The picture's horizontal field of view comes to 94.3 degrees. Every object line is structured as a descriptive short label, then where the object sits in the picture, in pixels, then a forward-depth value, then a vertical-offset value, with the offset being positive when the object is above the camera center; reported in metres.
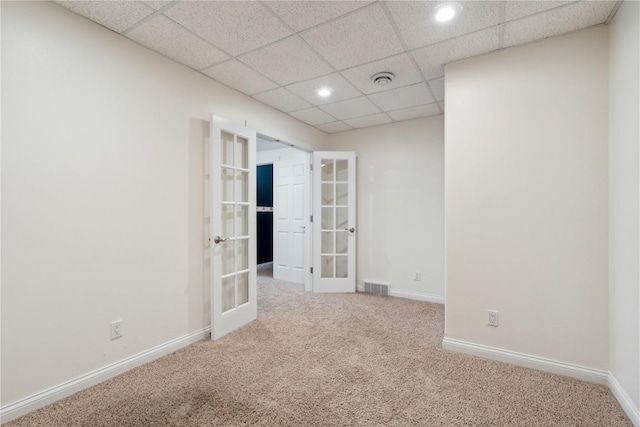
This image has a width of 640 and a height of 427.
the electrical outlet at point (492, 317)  2.33 -0.82
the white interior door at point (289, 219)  5.01 -0.09
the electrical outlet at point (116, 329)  2.08 -0.81
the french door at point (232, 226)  2.69 -0.12
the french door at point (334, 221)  4.31 -0.11
